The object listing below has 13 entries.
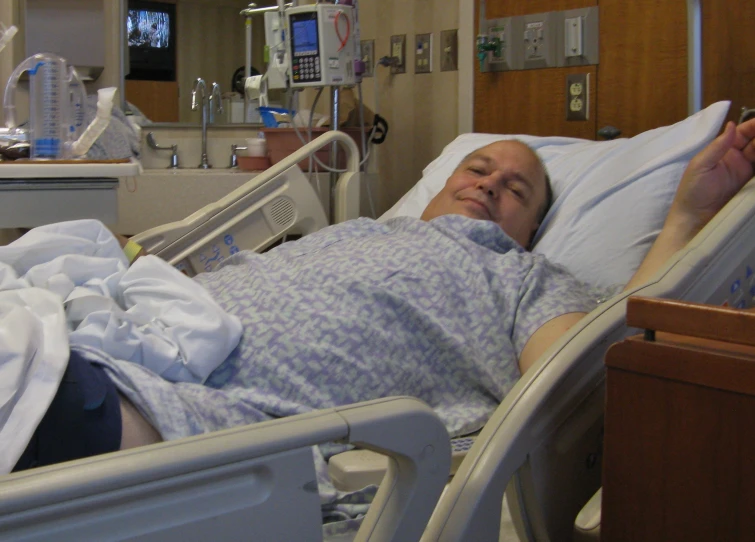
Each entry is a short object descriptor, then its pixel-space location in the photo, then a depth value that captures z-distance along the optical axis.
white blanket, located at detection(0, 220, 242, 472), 1.01
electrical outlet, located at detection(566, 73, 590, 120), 2.63
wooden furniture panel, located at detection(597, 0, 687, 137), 2.38
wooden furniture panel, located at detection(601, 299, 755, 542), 0.81
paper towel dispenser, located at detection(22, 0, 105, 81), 3.39
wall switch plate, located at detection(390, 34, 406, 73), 3.49
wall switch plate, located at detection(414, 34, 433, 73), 3.37
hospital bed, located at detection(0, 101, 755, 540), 0.68
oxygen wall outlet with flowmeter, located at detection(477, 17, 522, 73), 2.84
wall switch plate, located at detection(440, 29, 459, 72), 3.24
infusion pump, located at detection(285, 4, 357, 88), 3.04
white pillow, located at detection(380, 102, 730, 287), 1.78
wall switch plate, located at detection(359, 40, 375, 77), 3.66
